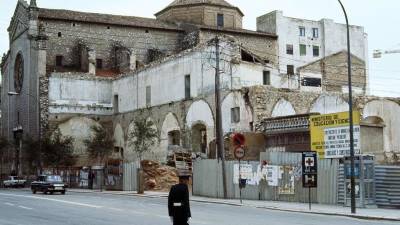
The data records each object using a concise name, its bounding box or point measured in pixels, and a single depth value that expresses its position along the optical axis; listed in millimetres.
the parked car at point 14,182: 66750
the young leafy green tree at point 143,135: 61812
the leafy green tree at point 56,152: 66438
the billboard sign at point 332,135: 33250
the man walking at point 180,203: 12570
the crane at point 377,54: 123475
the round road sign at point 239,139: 34472
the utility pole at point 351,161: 25062
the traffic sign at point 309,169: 28141
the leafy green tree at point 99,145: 68625
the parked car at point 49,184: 42938
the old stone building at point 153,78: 53969
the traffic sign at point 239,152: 32812
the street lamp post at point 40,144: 65519
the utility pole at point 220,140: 36438
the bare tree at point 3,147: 79250
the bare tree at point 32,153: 68188
